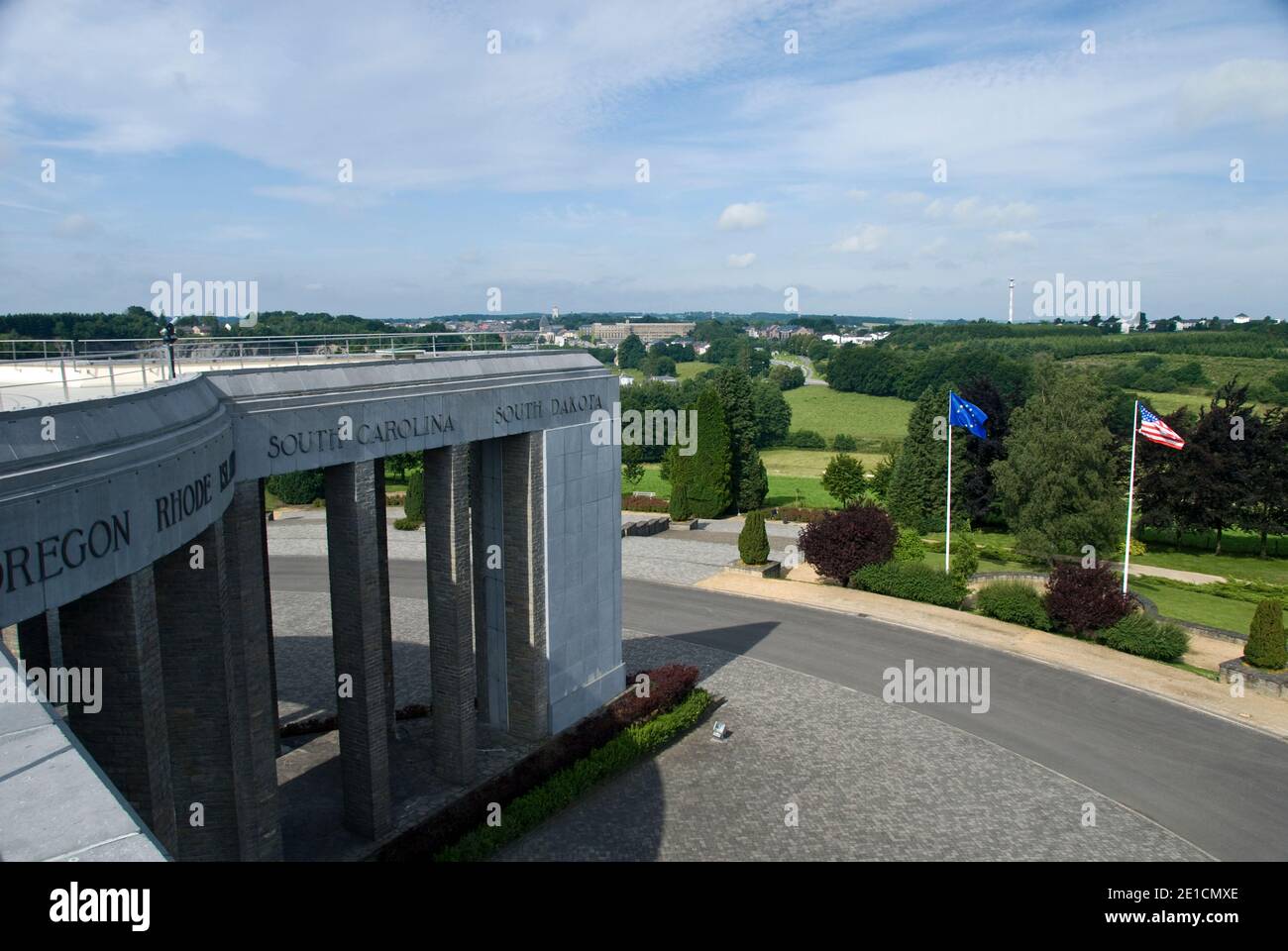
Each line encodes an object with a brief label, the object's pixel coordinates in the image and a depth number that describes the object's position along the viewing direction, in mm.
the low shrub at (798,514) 51406
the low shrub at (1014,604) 32031
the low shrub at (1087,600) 29875
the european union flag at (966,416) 35875
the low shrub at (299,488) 56438
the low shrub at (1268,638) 26578
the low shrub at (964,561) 36000
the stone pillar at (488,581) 20562
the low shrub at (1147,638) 28844
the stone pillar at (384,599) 20000
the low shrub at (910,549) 40125
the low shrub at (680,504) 51781
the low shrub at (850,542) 36000
